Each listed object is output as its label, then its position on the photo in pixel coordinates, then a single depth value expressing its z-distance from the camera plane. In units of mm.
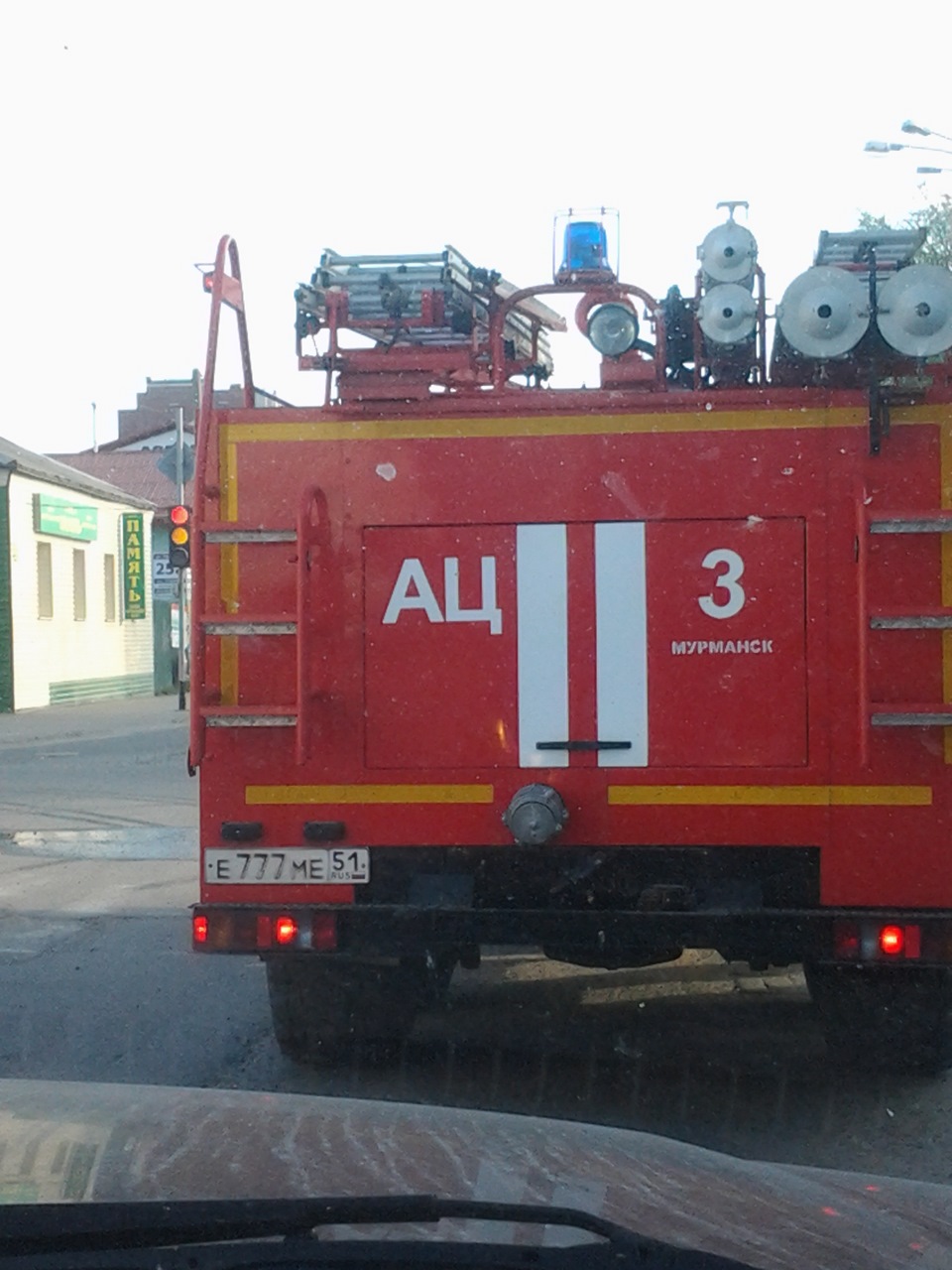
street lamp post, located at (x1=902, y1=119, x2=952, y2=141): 19078
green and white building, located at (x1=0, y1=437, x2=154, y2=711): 31669
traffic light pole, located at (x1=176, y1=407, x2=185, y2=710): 22344
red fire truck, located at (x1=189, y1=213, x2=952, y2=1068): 5324
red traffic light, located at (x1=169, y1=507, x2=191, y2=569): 17803
